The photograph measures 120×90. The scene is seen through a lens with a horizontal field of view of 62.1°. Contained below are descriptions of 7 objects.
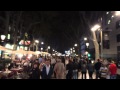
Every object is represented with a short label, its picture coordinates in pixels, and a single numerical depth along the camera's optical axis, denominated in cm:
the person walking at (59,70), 596
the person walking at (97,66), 780
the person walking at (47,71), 496
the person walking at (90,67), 763
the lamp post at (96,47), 1289
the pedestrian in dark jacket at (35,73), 516
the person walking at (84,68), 775
